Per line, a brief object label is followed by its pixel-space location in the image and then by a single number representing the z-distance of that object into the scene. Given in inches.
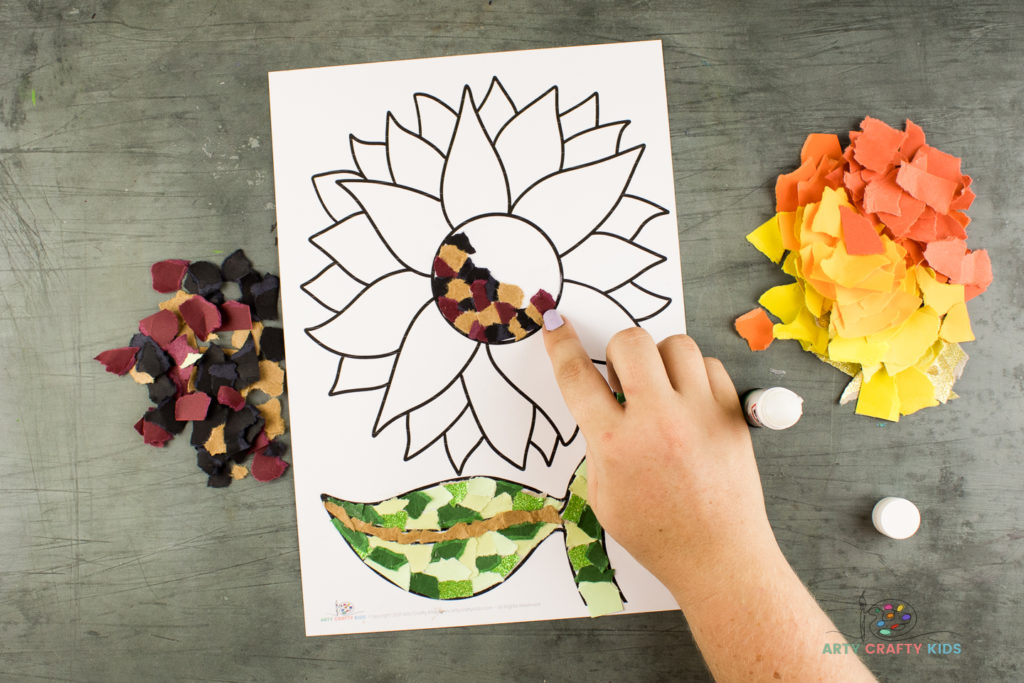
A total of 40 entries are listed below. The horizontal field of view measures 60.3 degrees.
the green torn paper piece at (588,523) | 18.4
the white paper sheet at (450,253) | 18.4
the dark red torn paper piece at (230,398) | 18.4
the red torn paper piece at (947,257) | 18.0
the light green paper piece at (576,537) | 18.4
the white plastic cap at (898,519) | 18.0
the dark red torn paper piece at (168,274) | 18.4
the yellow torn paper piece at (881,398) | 18.4
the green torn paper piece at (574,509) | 18.4
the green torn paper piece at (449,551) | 18.4
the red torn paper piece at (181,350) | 18.5
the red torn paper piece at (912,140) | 18.3
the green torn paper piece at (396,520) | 18.4
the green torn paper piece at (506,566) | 18.4
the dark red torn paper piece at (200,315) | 18.3
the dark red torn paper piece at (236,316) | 18.4
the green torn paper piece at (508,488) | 18.5
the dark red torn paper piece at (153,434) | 18.4
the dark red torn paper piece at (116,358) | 18.5
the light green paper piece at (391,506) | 18.5
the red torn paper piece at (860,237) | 17.8
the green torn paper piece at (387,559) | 18.4
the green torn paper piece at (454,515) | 18.4
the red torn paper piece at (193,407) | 18.4
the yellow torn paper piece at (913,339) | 18.2
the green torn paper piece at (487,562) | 18.4
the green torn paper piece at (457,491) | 18.5
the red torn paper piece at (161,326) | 18.4
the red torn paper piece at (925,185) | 18.0
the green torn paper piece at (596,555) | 18.4
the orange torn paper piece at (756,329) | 18.4
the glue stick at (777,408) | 16.2
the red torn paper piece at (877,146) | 18.2
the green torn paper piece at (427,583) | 18.4
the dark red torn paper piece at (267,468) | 18.4
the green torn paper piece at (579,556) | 18.4
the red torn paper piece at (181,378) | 18.5
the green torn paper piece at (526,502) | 18.5
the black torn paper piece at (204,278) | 18.4
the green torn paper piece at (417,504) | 18.4
